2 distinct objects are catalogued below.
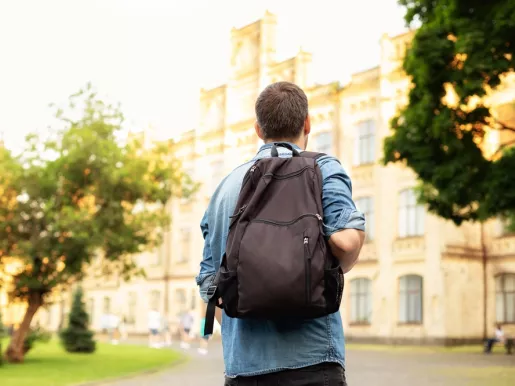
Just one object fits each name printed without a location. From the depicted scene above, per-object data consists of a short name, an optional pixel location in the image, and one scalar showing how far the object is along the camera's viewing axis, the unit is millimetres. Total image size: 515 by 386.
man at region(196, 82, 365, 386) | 2736
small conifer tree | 27656
